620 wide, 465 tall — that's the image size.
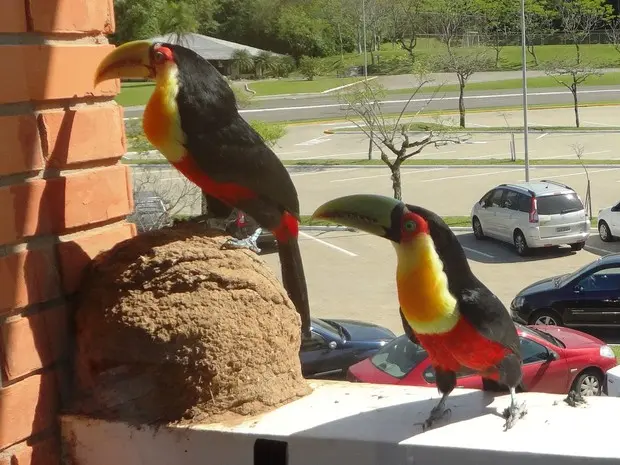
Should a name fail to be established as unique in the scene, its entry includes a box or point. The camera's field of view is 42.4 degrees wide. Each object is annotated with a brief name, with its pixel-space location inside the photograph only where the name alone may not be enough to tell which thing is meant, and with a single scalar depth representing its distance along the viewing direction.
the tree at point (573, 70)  29.32
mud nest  1.83
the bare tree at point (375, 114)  20.09
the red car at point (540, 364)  7.33
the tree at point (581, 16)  38.09
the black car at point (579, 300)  10.34
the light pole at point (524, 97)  17.86
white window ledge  1.58
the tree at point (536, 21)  38.53
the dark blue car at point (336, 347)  8.52
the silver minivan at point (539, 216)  13.95
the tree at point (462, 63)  29.46
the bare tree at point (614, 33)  38.47
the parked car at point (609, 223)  14.82
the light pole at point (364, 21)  33.19
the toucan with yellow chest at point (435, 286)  1.77
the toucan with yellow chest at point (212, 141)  1.99
